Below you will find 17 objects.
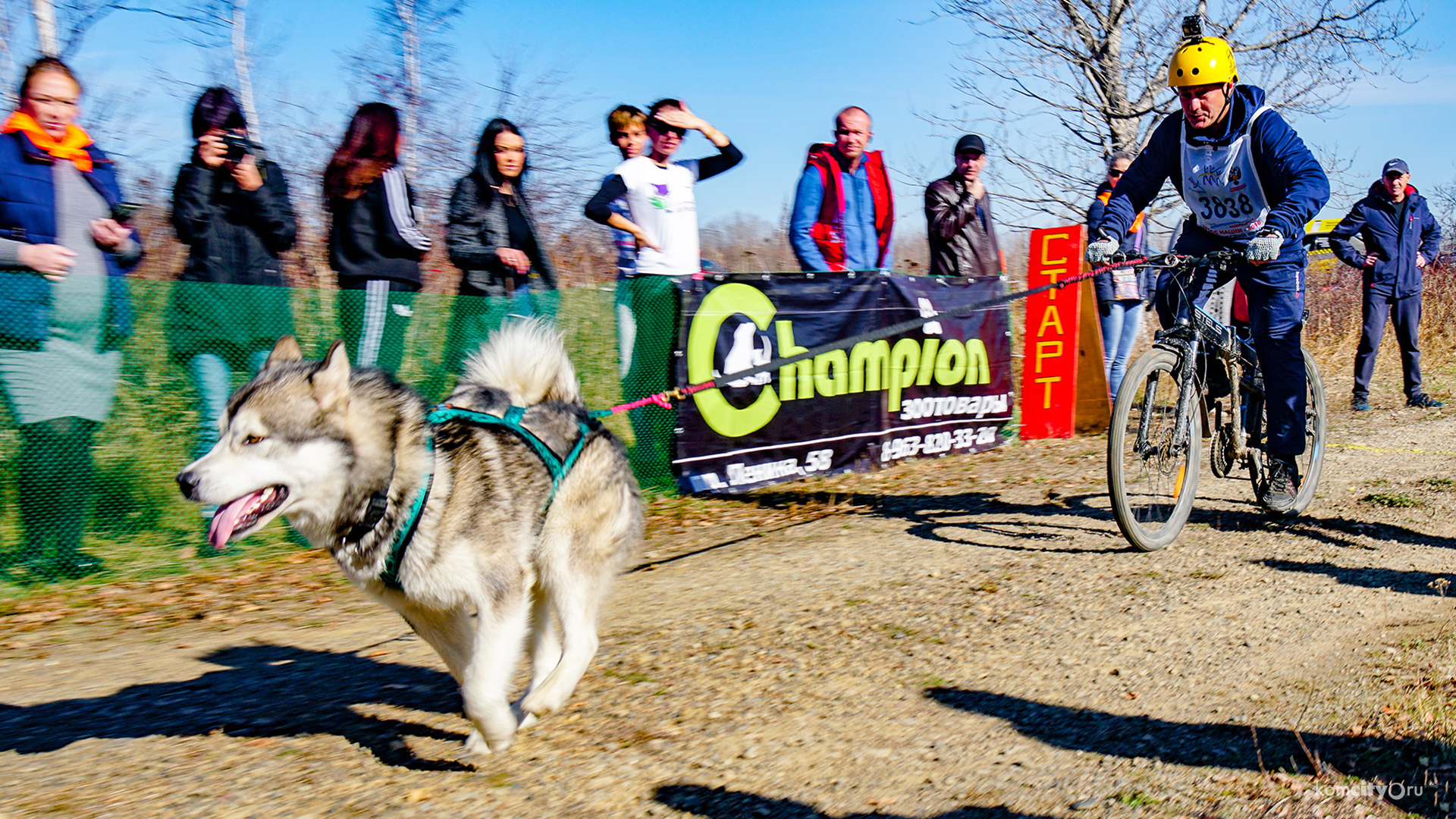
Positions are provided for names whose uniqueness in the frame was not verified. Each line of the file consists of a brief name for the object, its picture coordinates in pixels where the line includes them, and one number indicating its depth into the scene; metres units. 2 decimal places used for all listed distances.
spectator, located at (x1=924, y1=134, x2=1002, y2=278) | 9.19
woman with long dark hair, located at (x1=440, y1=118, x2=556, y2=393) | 6.64
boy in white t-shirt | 7.30
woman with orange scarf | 5.10
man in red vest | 8.41
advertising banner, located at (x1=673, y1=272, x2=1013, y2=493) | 7.52
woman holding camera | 5.68
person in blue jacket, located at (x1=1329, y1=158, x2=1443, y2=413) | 11.48
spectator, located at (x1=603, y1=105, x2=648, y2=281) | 7.41
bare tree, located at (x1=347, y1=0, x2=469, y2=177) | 11.92
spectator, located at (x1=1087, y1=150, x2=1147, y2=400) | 9.78
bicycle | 5.23
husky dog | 3.01
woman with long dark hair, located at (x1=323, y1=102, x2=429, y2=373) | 6.14
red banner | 9.82
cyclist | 5.15
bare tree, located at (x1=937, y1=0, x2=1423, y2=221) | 15.38
